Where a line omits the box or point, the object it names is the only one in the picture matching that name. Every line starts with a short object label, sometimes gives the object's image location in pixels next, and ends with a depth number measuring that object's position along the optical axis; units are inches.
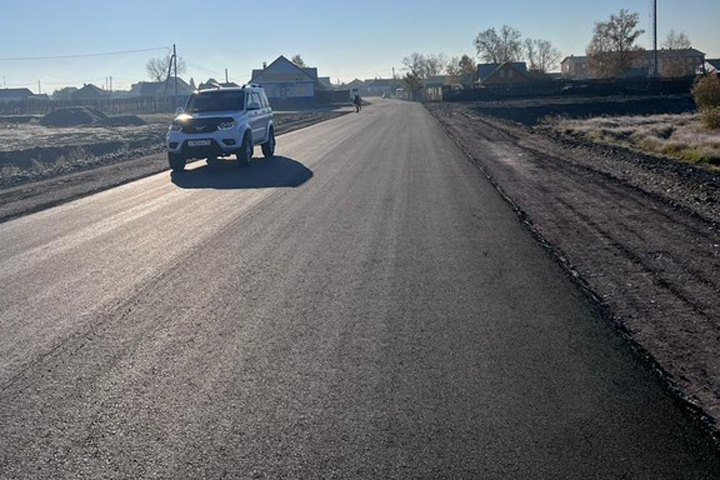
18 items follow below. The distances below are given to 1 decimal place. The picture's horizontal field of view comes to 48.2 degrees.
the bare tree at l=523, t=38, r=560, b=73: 7288.4
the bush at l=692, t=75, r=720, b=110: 1689.2
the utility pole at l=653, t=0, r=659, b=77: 3326.8
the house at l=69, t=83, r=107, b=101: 7135.3
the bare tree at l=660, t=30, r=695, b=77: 4681.4
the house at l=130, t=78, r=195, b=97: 7042.3
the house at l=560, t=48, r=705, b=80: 4739.2
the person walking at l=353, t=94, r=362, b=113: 2999.5
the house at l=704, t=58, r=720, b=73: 5246.1
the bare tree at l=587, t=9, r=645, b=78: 4562.0
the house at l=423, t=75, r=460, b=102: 4273.9
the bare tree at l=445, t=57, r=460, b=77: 6665.4
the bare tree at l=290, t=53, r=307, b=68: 7514.8
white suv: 812.0
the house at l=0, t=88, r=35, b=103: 7140.8
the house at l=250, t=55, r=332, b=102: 4608.8
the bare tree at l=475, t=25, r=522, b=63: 6702.8
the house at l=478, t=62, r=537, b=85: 4495.6
